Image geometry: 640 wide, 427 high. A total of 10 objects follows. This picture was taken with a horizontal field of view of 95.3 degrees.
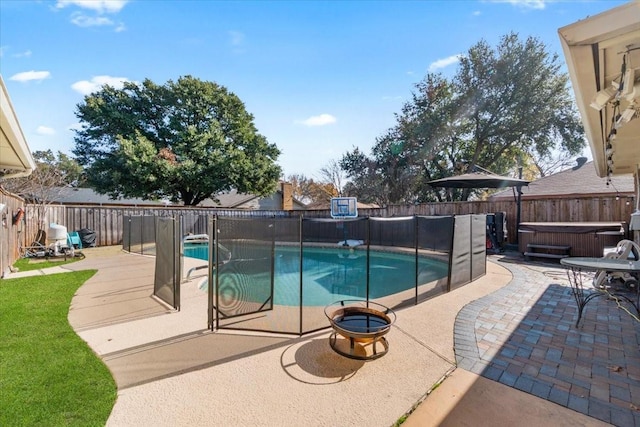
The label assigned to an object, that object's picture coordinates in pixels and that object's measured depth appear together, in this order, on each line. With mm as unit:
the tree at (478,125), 16422
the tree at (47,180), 11573
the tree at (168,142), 18312
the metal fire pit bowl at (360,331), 2783
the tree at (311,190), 27625
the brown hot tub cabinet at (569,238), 7285
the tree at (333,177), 25828
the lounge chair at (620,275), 4580
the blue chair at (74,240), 10836
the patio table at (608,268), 3244
